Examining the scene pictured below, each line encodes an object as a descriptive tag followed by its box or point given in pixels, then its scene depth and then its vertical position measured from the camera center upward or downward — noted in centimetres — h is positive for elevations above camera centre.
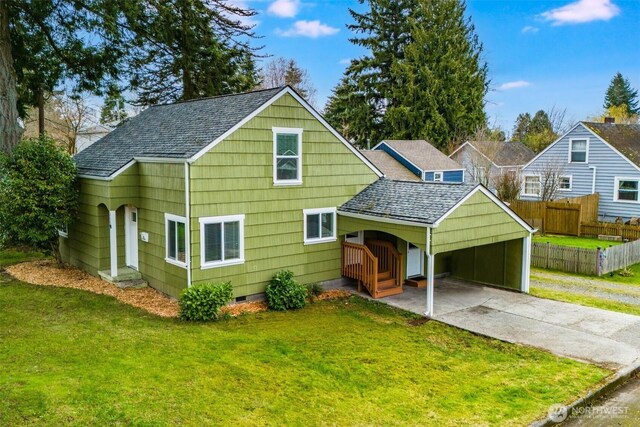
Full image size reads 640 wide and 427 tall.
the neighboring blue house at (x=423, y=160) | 2855 +119
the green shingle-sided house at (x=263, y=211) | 1255 -85
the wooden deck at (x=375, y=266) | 1451 -259
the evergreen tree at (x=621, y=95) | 7294 +1283
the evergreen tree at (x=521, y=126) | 6940 +792
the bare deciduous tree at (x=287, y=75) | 4866 +1029
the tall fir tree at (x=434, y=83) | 4134 +816
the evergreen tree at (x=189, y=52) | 2188 +623
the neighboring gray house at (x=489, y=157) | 3222 +188
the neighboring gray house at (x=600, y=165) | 2775 +95
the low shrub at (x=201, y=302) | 1164 -290
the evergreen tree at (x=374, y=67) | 4334 +1001
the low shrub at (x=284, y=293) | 1320 -305
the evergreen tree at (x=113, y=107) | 2244 +368
